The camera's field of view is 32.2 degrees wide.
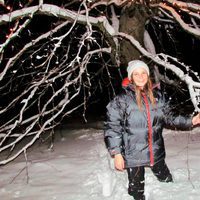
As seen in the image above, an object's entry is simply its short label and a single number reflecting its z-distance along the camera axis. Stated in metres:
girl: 3.86
